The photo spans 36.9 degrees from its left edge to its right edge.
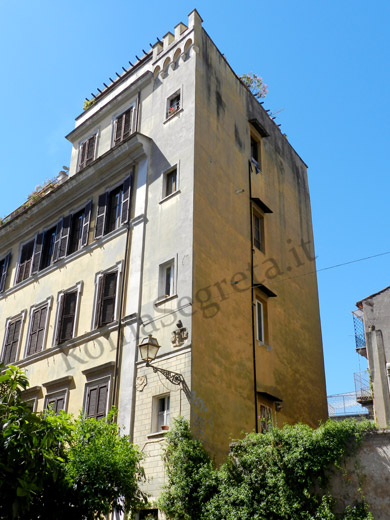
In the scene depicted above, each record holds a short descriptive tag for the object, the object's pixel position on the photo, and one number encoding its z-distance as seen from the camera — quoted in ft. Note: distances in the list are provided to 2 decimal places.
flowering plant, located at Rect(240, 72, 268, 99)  74.59
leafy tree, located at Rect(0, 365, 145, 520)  31.35
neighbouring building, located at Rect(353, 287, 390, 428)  51.31
